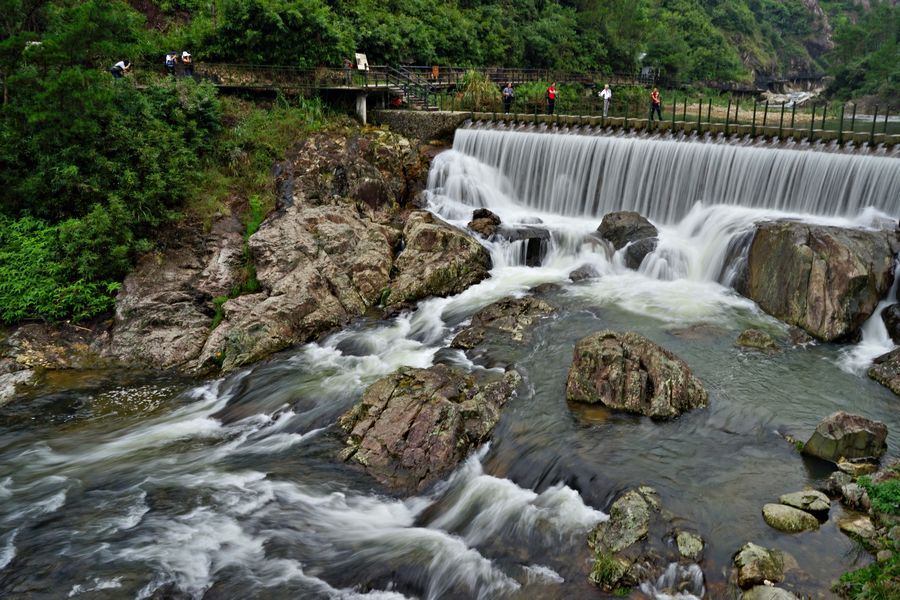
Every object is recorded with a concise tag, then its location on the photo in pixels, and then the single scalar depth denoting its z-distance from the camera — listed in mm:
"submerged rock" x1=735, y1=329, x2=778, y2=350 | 14094
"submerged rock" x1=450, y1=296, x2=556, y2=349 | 15203
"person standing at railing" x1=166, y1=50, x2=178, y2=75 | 24375
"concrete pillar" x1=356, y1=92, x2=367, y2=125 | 26891
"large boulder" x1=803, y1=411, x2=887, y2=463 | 9922
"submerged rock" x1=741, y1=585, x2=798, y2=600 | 7270
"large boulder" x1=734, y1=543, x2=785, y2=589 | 7688
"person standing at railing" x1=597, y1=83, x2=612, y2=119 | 25606
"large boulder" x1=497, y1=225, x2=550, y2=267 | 20328
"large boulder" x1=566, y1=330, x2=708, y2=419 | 11711
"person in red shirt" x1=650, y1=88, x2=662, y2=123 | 24516
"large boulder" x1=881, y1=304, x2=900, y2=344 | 14266
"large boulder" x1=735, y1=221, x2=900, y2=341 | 14406
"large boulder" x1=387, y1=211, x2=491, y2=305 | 18078
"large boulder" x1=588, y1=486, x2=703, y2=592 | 7953
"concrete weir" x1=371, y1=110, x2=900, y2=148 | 18688
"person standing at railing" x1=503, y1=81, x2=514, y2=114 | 27906
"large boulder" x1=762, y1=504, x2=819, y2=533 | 8523
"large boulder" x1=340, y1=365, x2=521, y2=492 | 10680
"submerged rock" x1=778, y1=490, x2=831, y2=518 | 8766
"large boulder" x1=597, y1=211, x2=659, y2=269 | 19172
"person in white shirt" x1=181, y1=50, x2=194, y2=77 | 24406
